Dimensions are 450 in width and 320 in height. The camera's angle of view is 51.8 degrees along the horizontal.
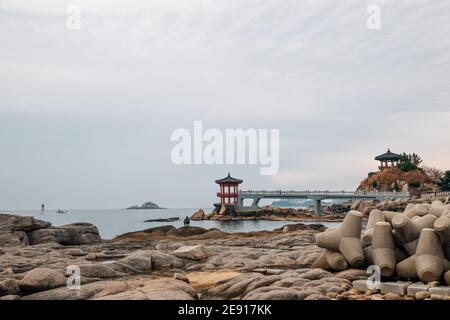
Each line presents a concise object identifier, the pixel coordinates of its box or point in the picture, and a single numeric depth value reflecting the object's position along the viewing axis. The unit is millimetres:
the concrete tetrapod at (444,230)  12547
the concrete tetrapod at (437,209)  15574
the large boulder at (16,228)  24734
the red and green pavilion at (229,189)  111812
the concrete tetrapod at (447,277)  11906
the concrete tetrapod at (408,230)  13344
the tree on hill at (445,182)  82938
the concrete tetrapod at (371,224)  15094
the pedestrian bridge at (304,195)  95075
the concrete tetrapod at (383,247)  12930
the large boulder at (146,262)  15508
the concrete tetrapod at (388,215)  15127
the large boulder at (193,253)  18578
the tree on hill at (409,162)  108875
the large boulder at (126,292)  10484
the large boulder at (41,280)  12250
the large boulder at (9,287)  11852
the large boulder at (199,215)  115562
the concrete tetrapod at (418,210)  15766
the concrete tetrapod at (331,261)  14156
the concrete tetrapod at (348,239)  13914
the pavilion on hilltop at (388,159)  116906
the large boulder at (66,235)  26531
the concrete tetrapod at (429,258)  11953
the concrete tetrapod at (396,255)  13391
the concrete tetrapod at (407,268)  12617
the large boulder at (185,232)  31462
